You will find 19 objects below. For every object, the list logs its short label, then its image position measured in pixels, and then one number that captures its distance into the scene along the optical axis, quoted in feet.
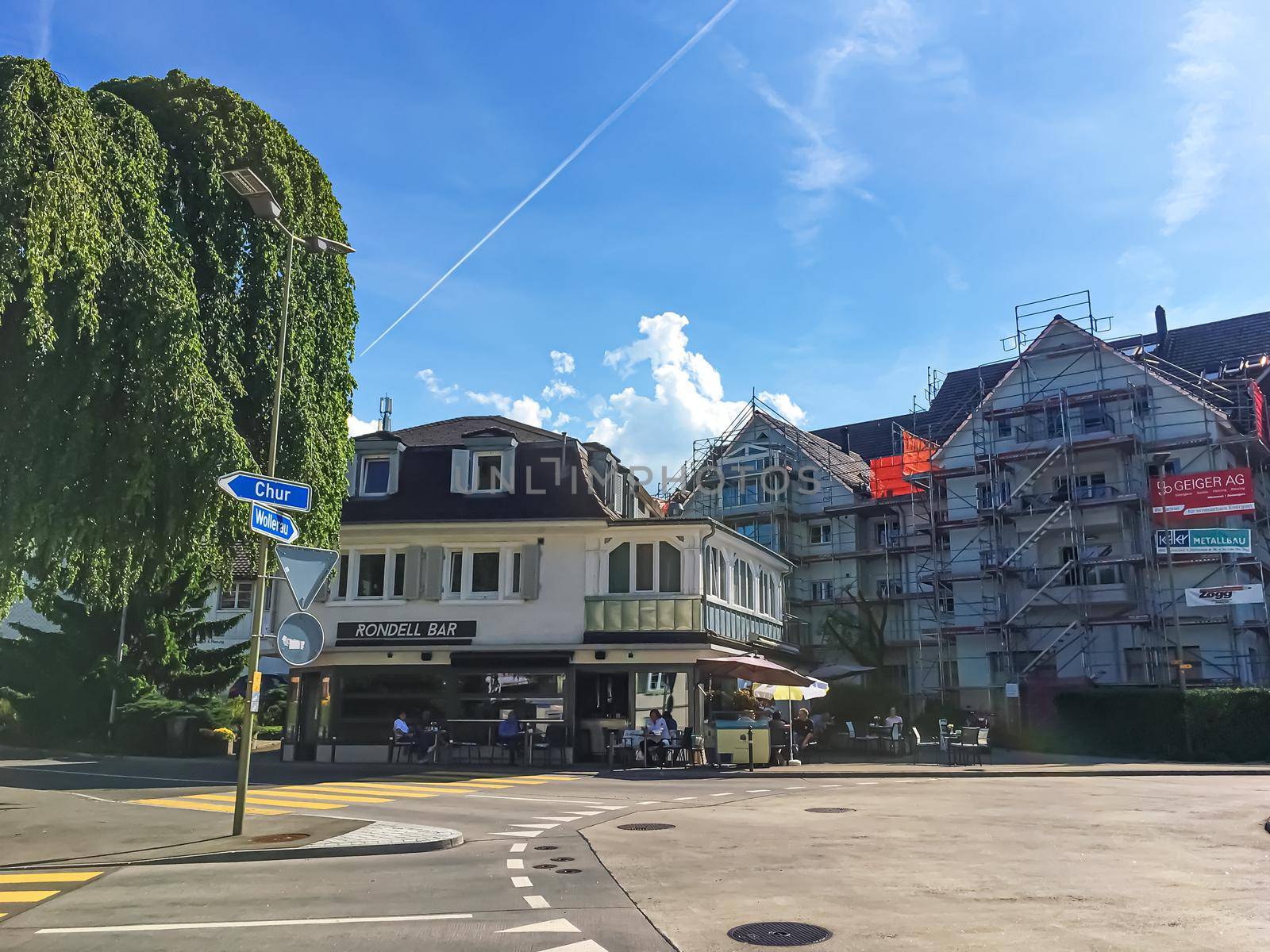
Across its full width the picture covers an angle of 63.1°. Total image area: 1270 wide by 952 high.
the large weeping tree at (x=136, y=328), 39.75
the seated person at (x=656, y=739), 84.38
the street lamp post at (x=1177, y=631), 98.53
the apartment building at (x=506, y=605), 93.04
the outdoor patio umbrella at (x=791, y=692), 88.17
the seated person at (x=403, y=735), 88.12
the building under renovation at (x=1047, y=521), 124.57
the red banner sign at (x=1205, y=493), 114.93
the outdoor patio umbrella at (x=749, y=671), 90.07
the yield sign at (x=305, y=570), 37.86
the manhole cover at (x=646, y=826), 44.68
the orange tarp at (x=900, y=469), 161.17
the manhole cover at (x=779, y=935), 23.31
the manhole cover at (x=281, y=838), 38.93
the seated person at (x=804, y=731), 96.07
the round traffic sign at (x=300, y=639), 36.86
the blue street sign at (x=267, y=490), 37.81
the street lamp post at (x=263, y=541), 39.55
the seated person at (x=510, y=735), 88.33
